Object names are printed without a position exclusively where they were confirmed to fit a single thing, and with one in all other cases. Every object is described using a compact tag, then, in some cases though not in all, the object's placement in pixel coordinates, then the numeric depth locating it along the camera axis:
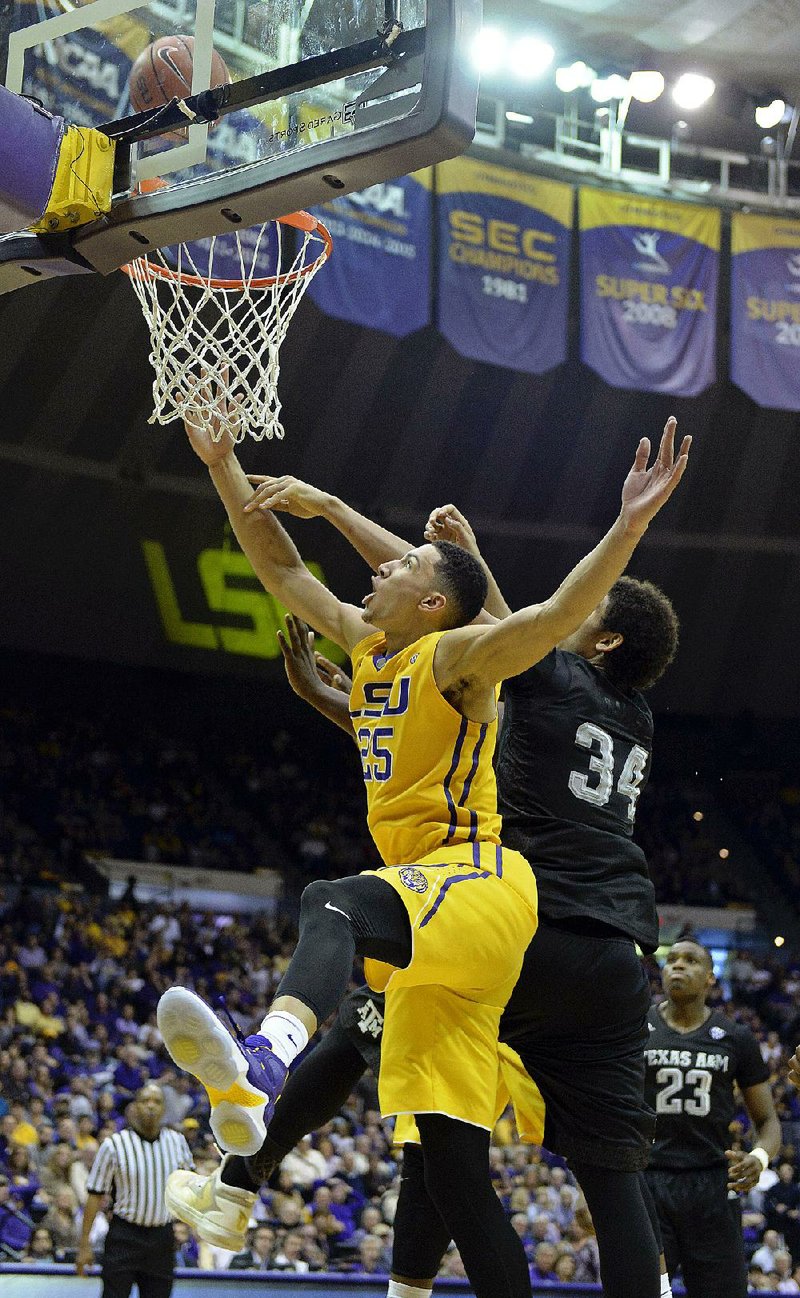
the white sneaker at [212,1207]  3.68
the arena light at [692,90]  16.73
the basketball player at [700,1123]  5.77
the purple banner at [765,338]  15.53
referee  7.50
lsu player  3.40
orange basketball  4.13
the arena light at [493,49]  16.05
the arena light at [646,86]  16.02
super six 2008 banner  15.27
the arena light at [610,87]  16.39
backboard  3.57
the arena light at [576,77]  16.30
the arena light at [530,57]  15.97
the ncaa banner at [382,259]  13.63
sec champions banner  14.73
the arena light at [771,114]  17.06
